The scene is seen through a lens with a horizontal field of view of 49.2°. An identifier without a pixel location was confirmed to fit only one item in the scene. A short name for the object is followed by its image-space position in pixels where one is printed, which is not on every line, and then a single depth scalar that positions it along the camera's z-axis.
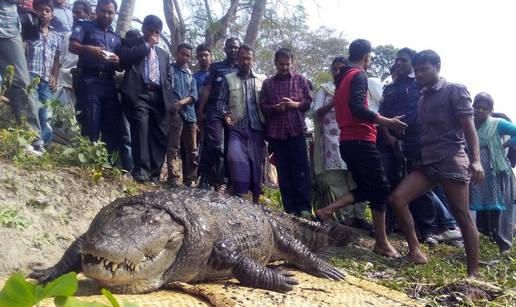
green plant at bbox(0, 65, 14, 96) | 5.22
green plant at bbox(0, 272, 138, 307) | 1.34
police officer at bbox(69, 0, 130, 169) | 6.04
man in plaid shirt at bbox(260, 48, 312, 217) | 6.28
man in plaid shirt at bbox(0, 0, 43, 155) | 5.46
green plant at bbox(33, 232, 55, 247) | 4.34
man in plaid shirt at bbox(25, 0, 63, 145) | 6.08
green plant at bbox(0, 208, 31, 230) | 4.33
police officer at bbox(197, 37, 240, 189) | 6.55
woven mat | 2.79
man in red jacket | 5.38
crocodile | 2.76
